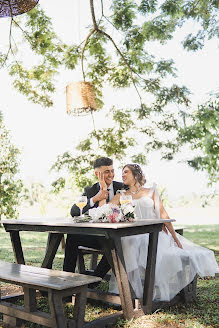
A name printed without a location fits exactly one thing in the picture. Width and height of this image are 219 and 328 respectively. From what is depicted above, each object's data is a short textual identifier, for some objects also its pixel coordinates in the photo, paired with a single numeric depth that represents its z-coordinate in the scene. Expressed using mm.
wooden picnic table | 3043
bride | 3410
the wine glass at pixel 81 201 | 3537
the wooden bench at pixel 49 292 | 2637
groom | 3871
